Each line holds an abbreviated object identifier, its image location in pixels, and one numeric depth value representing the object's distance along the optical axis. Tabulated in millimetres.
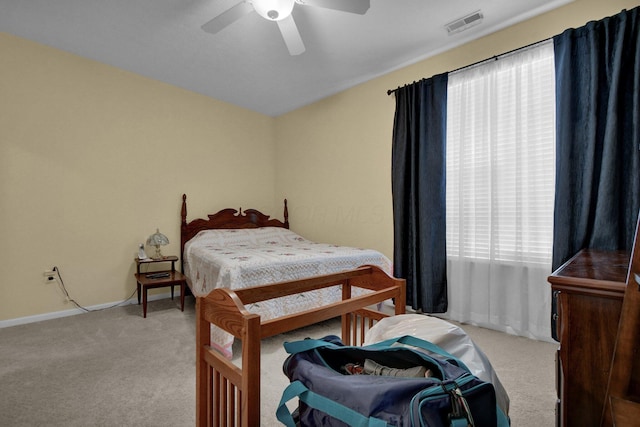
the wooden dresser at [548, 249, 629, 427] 959
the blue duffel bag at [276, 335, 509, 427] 673
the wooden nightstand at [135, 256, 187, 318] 3105
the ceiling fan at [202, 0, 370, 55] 2078
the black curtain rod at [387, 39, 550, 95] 2535
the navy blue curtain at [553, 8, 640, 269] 2094
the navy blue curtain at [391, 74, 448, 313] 3055
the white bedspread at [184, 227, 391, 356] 2377
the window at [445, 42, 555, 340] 2512
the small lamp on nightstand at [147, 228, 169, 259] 3557
